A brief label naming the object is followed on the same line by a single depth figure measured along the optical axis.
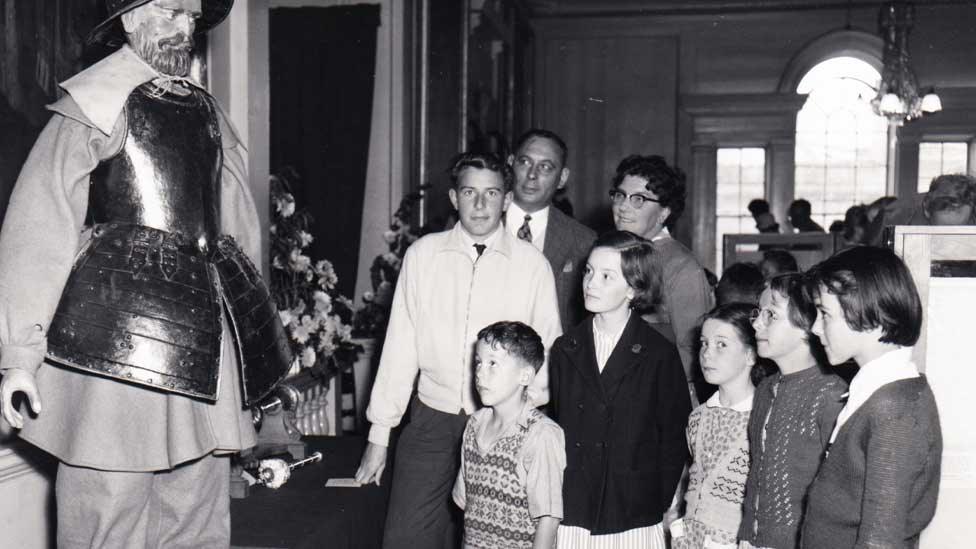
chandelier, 9.02
